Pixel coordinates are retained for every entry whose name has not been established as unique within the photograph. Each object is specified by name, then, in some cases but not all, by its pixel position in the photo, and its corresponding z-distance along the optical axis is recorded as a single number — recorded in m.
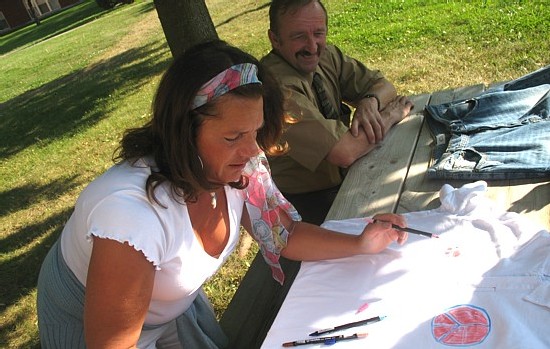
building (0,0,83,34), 34.22
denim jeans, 1.92
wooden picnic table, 1.83
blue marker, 1.37
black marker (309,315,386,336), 1.40
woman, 1.47
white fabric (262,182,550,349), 1.29
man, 2.41
